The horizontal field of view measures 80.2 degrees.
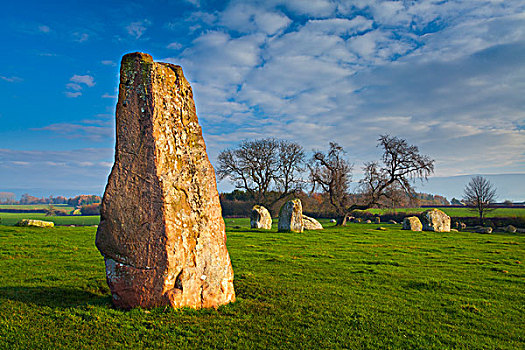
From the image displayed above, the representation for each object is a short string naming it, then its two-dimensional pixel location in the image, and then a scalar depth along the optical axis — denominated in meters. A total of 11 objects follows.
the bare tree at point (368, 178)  35.53
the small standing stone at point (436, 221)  32.47
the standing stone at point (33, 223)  22.10
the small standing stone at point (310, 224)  31.14
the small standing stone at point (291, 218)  26.64
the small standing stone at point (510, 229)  34.37
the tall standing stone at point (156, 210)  6.41
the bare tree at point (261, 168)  46.59
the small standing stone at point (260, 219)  30.34
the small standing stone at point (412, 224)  32.88
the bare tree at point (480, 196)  49.28
